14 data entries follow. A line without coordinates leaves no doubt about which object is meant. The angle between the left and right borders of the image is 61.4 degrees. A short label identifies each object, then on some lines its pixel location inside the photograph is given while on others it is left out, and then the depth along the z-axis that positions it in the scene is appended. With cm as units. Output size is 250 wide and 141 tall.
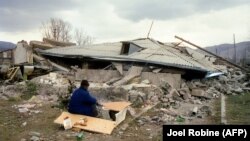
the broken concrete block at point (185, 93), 772
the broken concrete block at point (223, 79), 992
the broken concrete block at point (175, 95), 755
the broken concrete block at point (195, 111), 604
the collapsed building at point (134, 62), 871
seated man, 497
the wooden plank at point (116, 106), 537
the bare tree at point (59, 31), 2440
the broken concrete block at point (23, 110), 587
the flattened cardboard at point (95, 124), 472
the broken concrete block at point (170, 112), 596
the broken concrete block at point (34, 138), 437
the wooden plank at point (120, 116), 500
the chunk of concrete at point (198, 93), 802
